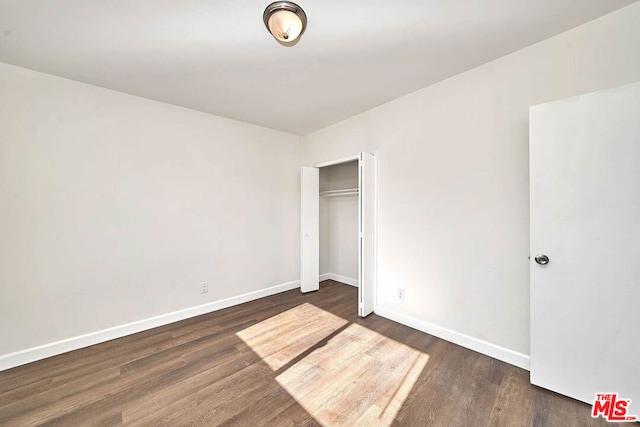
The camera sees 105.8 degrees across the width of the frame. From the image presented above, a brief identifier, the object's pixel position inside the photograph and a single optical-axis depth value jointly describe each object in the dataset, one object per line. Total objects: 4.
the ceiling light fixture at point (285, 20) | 1.51
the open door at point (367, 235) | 2.88
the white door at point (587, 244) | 1.46
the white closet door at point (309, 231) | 3.83
